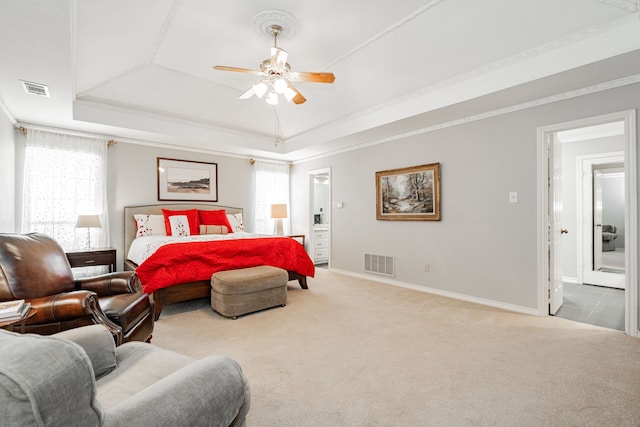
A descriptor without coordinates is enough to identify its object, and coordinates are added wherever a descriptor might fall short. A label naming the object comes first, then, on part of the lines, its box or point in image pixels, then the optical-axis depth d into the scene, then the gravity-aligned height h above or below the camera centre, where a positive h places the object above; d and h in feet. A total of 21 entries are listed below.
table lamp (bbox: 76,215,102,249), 13.87 -0.45
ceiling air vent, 9.86 +4.09
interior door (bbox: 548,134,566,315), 11.10 -0.59
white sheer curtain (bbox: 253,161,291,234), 21.43 +1.46
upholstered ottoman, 10.77 -2.86
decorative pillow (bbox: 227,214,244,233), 19.21 -0.68
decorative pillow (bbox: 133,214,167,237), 16.10 -0.71
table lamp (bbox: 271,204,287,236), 20.75 +0.01
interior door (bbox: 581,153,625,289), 15.85 -0.85
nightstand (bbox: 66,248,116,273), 13.28 -2.02
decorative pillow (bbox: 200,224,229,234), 17.22 -1.00
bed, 11.01 -2.00
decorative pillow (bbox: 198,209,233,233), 17.90 -0.39
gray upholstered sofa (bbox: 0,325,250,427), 1.88 -1.76
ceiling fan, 8.80 +4.06
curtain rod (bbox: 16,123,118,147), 13.67 +3.82
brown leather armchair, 6.11 -1.84
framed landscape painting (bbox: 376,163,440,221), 14.21 +0.84
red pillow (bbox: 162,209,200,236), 16.41 -0.39
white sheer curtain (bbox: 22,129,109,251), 13.92 +1.23
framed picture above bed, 17.72 +1.87
